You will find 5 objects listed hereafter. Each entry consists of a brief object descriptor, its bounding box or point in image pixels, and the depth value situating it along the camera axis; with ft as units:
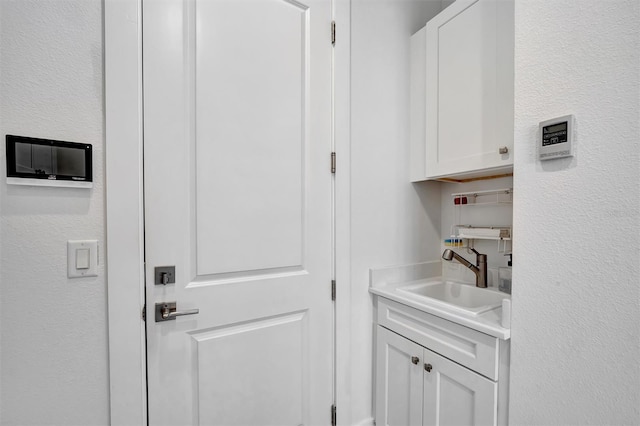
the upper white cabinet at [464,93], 4.25
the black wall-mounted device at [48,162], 2.91
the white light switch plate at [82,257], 3.15
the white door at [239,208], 3.65
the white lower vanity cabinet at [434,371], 3.51
